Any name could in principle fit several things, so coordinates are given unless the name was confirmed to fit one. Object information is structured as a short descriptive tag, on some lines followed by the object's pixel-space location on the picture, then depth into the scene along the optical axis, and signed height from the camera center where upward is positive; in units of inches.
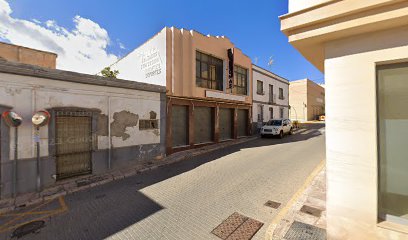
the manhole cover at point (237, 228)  144.5 -88.4
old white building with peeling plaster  230.4 -6.5
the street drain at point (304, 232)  136.7 -85.2
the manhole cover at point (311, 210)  167.6 -83.8
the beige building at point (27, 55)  555.5 +212.9
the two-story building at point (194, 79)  452.8 +116.3
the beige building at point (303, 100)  1398.9 +161.0
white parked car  653.2 -26.2
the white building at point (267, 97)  756.0 +111.0
